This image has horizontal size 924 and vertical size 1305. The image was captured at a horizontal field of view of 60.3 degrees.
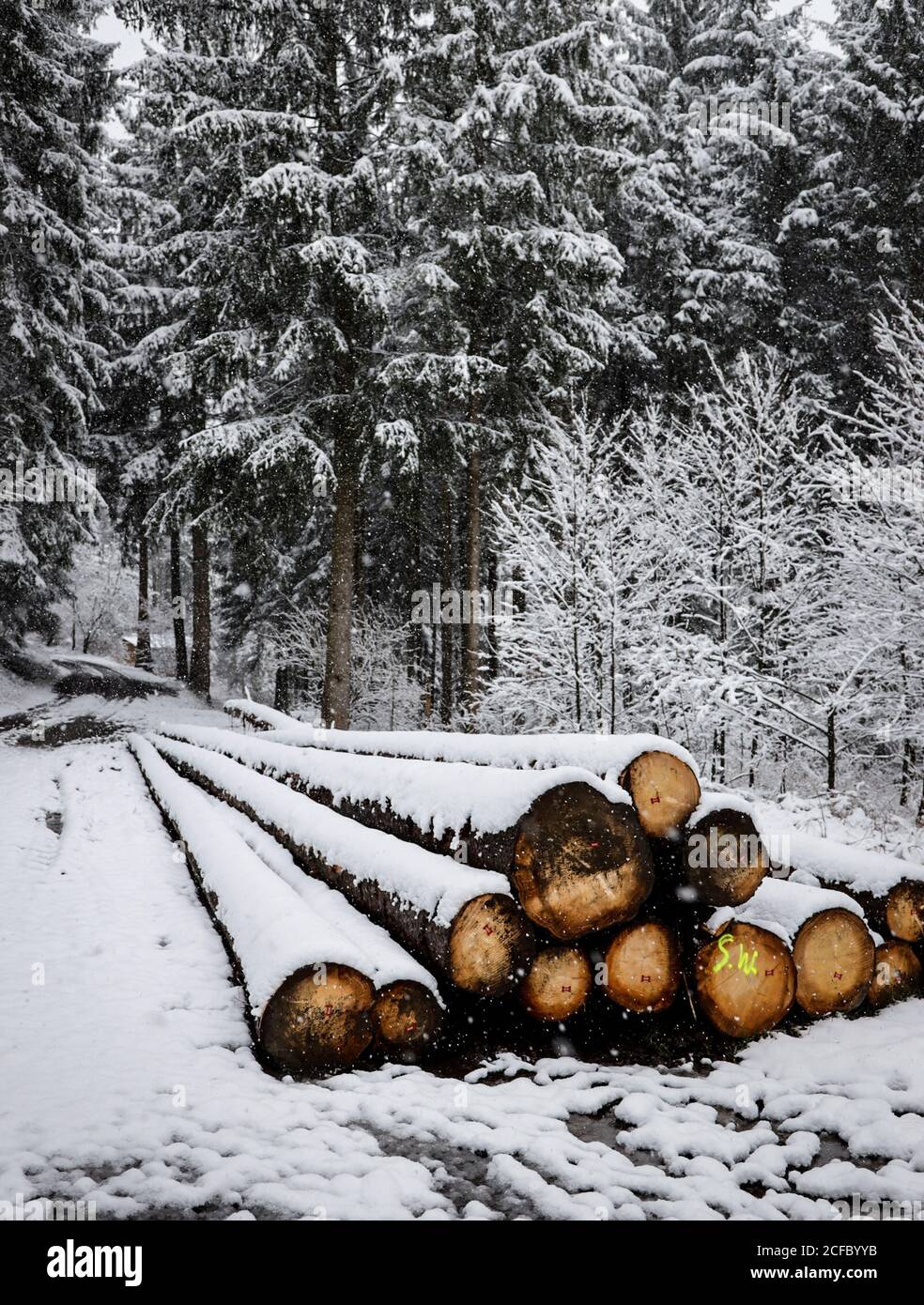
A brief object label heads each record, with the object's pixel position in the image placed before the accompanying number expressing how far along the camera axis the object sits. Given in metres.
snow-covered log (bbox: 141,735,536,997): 3.73
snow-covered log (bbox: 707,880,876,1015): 4.10
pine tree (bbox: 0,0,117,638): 15.81
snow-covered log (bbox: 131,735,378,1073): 3.49
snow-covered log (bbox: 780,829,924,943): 4.40
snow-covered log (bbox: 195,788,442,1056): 3.70
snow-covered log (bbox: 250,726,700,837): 4.06
